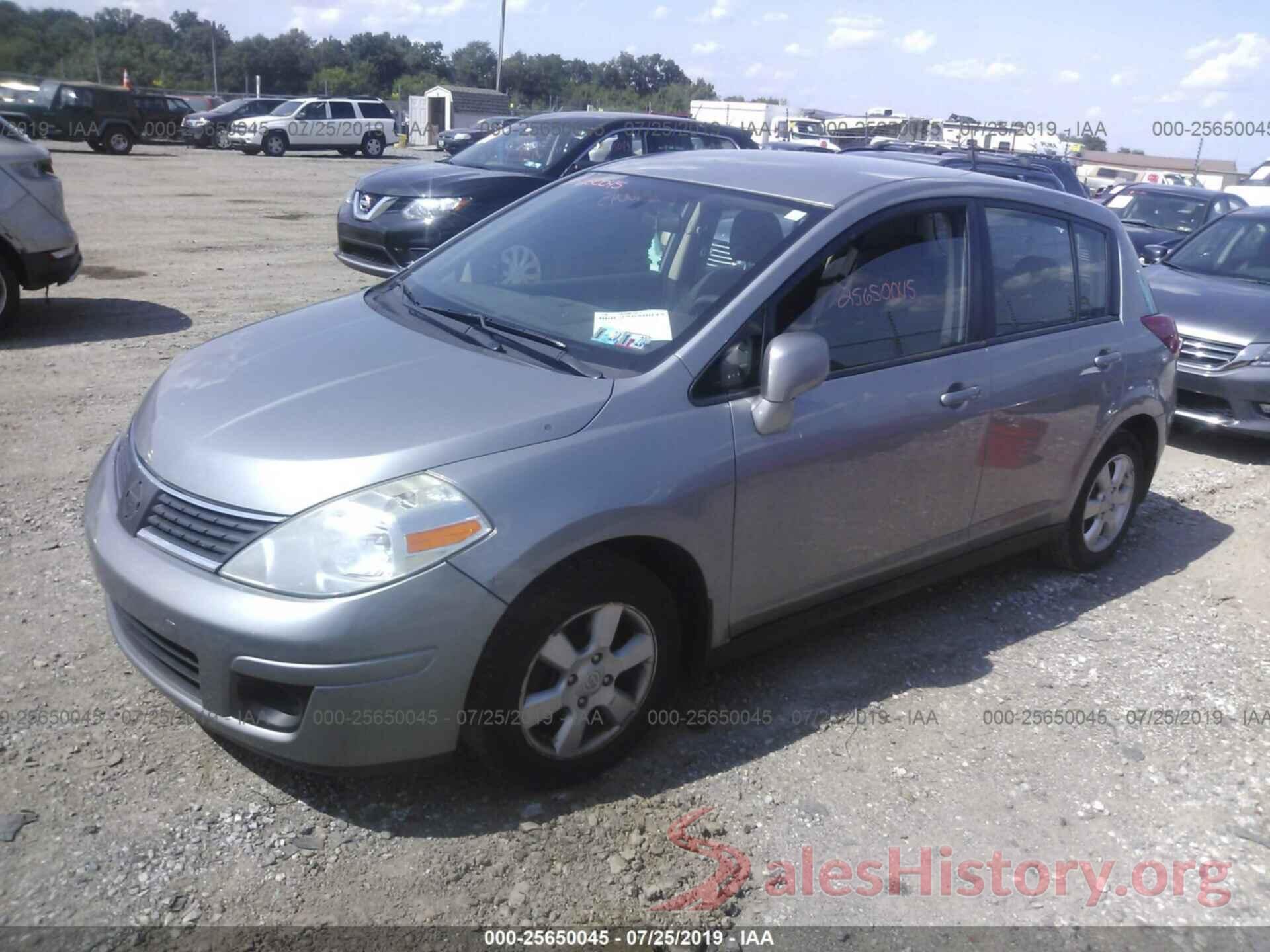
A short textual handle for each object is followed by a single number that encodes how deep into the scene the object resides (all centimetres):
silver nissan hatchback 274
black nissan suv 909
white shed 5300
